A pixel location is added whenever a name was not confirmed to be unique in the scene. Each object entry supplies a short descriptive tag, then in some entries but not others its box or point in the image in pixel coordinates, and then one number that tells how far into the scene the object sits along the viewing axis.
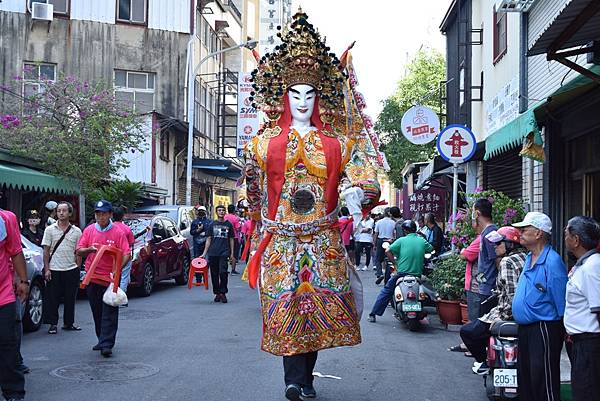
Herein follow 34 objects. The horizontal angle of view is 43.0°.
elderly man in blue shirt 5.36
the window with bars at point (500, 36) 16.77
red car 14.78
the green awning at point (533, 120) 8.20
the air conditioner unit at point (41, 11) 27.95
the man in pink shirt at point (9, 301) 5.95
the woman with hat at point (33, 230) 11.91
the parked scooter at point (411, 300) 10.79
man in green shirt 11.23
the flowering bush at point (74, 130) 17.55
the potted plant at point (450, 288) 10.84
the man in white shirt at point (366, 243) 22.12
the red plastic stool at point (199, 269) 15.38
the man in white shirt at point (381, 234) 18.83
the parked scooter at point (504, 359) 5.97
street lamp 26.66
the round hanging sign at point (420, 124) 14.81
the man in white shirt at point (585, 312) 4.93
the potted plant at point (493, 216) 10.59
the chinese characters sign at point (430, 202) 24.41
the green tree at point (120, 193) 19.16
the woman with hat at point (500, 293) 6.26
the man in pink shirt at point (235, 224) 16.91
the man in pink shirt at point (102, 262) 8.43
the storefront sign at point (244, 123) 29.97
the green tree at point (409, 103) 34.34
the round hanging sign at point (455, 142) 12.32
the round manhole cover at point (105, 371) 7.43
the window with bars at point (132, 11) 29.39
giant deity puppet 6.09
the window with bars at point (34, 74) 20.84
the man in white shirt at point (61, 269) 10.37
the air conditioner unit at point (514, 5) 12.91
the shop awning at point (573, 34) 6.38
